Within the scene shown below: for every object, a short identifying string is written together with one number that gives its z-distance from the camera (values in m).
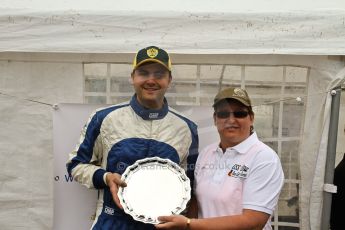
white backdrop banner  2.32
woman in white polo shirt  1.71
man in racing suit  1.92
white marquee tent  2.14
